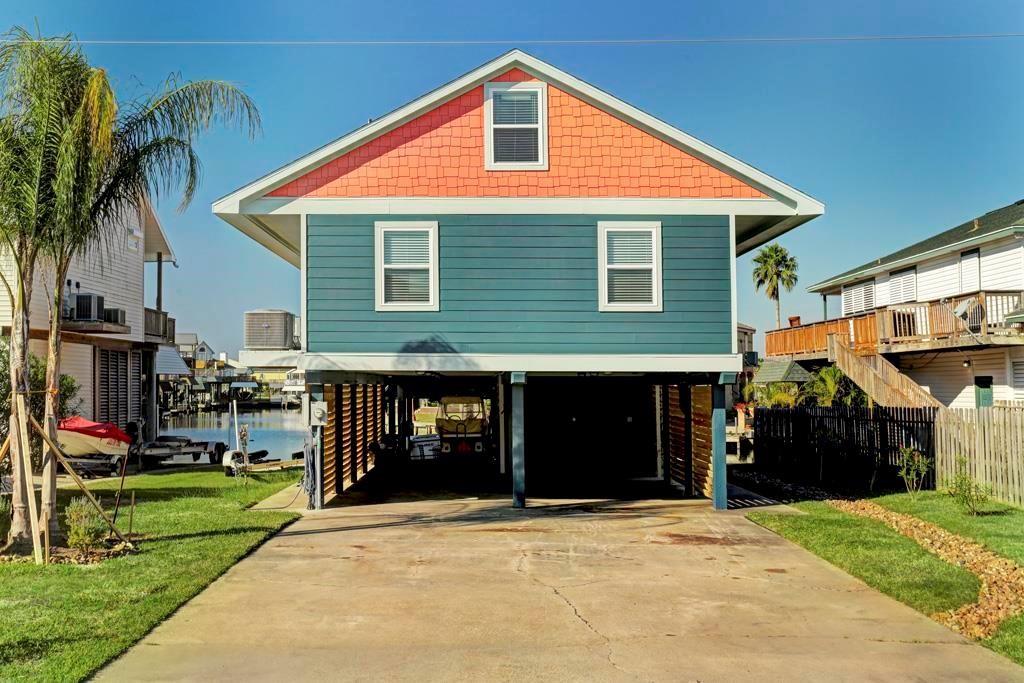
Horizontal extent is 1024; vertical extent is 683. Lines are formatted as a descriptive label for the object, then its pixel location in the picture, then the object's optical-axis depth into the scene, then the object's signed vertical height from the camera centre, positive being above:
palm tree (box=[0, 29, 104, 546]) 9.77 +2.99
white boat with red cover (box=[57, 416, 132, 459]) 18.03 -1.10
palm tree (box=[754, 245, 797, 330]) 59.47 +8.48
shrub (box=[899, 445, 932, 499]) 15.10 -1.60
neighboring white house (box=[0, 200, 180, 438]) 22.22 +1.94
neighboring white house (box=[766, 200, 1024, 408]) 21.39 +1.83
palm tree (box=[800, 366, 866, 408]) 25.03 -0.18
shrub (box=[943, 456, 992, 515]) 13.09 -1.85
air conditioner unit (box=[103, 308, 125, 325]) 24.14 +2.21
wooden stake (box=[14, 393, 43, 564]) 9.40 -0.87
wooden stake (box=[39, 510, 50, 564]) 9.34 -1.70
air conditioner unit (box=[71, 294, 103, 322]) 22.22 +2.25
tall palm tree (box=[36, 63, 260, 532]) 10.01 +2.94
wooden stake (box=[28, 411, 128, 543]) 9.59 -0.89
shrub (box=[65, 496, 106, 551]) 9.58 -1.65
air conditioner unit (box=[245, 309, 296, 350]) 14.12 +1.04
